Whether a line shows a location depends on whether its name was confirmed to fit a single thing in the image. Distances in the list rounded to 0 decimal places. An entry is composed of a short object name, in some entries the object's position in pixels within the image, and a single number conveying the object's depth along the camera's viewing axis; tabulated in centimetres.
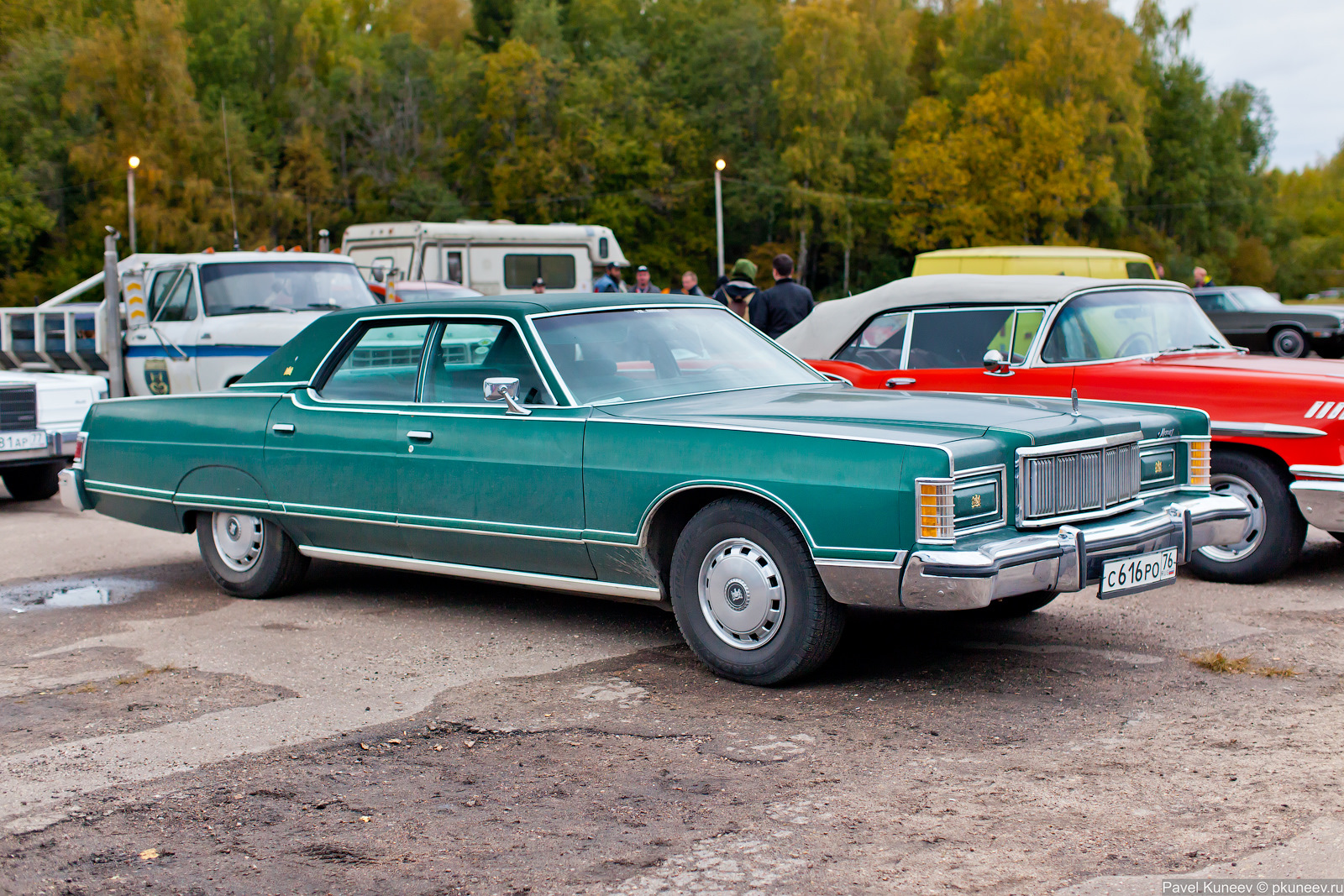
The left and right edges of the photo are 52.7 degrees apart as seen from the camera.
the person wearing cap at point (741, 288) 1322
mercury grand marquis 480
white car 1037
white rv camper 2306
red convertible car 686
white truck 1300
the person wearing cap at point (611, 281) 1778
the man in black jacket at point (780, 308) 1180
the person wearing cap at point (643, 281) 1588
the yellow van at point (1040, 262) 2356
